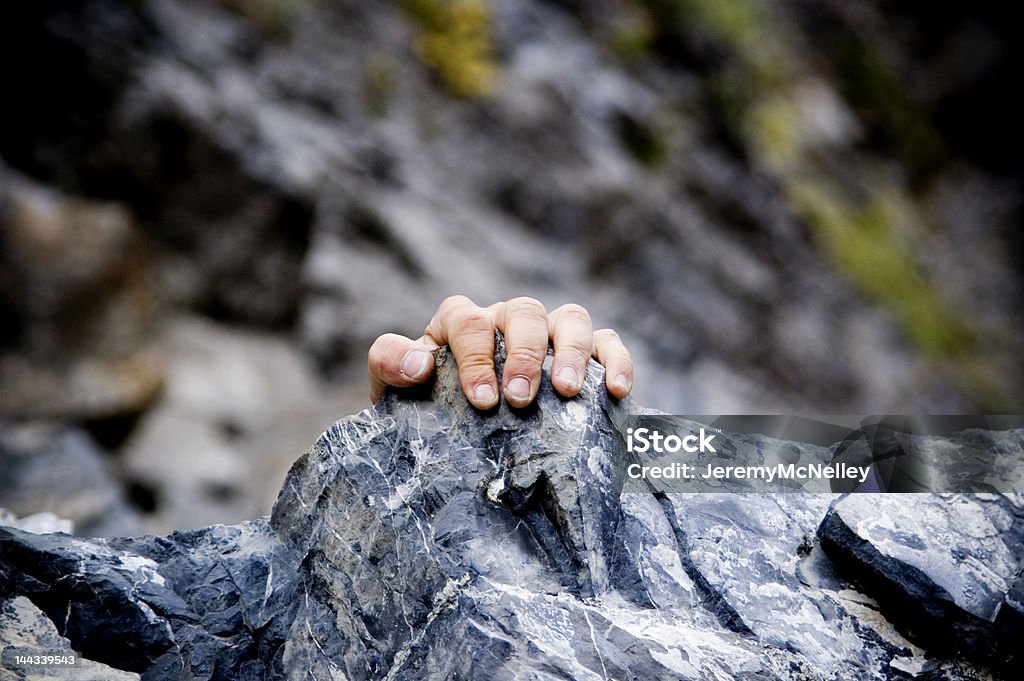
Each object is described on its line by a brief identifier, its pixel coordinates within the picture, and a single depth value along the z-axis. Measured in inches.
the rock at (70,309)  307.9
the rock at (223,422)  312.7
